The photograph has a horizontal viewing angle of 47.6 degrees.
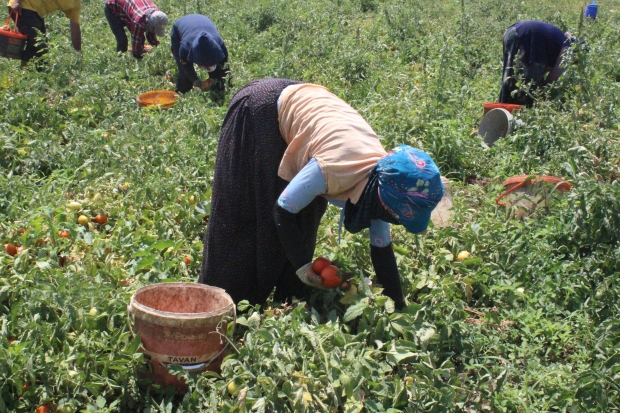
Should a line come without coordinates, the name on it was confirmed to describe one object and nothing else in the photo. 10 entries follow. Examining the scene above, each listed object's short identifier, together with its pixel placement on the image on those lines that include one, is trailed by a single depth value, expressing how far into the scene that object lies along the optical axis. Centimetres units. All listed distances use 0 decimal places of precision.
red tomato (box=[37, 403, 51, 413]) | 263
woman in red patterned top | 788
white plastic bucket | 557
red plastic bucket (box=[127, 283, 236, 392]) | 268
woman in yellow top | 717
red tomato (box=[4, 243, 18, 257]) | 368
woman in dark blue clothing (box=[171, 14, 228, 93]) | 642
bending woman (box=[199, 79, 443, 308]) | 246
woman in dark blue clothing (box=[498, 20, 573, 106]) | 591
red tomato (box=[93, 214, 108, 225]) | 420
